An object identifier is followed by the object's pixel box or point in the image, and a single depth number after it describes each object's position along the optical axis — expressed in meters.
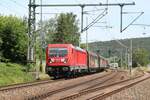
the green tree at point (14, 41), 54.72
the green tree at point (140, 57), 154.48
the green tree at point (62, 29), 101.00
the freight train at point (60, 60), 42.81
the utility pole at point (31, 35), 42.69
